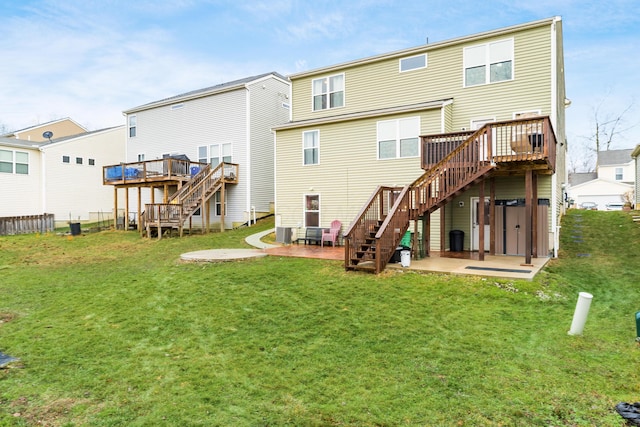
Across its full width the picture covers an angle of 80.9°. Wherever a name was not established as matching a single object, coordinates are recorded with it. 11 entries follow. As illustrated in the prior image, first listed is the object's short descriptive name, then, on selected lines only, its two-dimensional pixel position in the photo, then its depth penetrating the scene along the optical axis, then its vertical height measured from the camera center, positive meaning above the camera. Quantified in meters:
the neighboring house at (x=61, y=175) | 22.14 +2.10
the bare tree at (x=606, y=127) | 38.34 +7.96
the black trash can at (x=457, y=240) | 12.94 -1.26
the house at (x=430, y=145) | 10.62 +2.07
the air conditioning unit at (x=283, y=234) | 15.71 -1.22
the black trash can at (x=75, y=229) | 19.36 -1.08
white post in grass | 5.94 -1.79
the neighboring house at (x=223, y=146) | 19.89 +3.50
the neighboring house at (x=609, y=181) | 39.44 +2.17
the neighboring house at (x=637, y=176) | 23.59 +1.67
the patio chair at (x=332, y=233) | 14.79 -1.12
